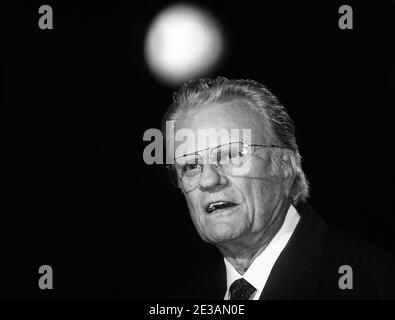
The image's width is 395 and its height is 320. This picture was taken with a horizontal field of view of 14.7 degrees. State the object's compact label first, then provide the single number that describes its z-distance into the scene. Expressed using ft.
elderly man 6.63
